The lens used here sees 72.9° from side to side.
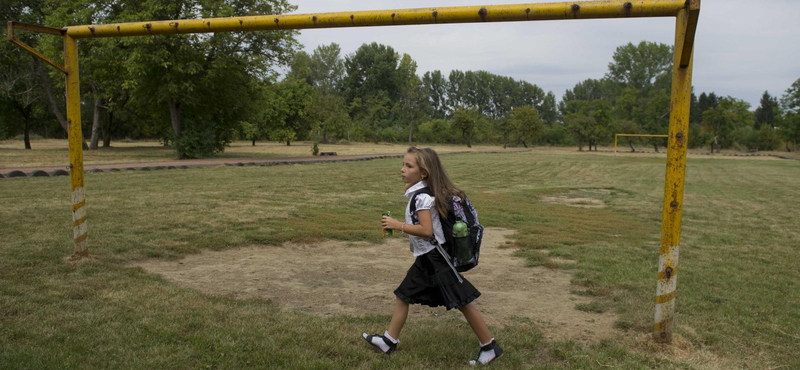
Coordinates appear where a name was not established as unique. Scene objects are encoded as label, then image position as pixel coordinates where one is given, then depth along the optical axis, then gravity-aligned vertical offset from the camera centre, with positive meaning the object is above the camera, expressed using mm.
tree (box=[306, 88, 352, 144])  59531 +2528
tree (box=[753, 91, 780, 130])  96475 +6905
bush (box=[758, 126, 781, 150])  65062 +1342
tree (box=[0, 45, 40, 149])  36134 +3750
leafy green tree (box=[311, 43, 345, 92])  94312 +12873
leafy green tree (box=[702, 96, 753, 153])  63469 +3500
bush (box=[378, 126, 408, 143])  75875 +736
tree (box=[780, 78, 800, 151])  59131 +3601
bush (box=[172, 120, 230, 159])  29234 -274
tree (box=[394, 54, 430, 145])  82375 +6610
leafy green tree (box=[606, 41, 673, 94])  89500 +13952
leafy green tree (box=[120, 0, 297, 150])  25047 +3741
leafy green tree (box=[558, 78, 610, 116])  109750 +10913
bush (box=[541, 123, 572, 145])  80250 +1240
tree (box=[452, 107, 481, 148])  69125 +2717
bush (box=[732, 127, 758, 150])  65938 +1313
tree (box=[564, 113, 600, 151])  65688 +2067
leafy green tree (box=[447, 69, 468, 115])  105938 +10421
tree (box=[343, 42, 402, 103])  82750 +10336
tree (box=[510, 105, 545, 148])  69750 +2655
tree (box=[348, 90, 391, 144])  74625 +4204
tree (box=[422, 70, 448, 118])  106938 +10032
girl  3807 -902
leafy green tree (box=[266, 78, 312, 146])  56156 +3392
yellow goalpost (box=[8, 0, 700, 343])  3930 +1002
